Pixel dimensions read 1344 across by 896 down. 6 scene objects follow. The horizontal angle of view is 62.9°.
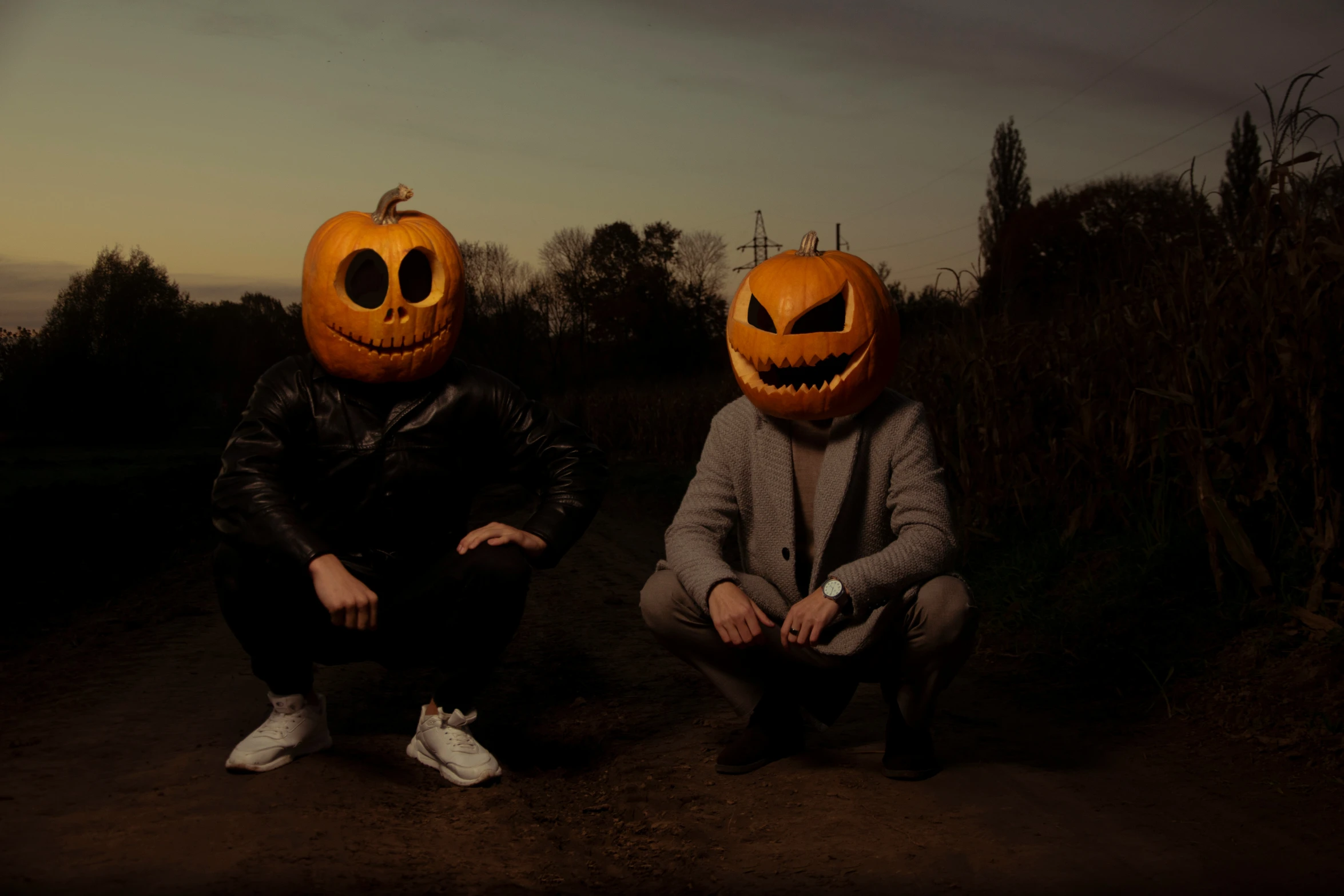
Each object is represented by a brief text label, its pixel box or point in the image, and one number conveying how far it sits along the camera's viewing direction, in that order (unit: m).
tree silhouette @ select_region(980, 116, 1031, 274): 63.00
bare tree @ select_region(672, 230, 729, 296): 43.31
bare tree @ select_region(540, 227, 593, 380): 43.97
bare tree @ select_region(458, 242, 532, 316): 38.59
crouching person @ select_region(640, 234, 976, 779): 3.14
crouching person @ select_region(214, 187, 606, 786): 3.41
